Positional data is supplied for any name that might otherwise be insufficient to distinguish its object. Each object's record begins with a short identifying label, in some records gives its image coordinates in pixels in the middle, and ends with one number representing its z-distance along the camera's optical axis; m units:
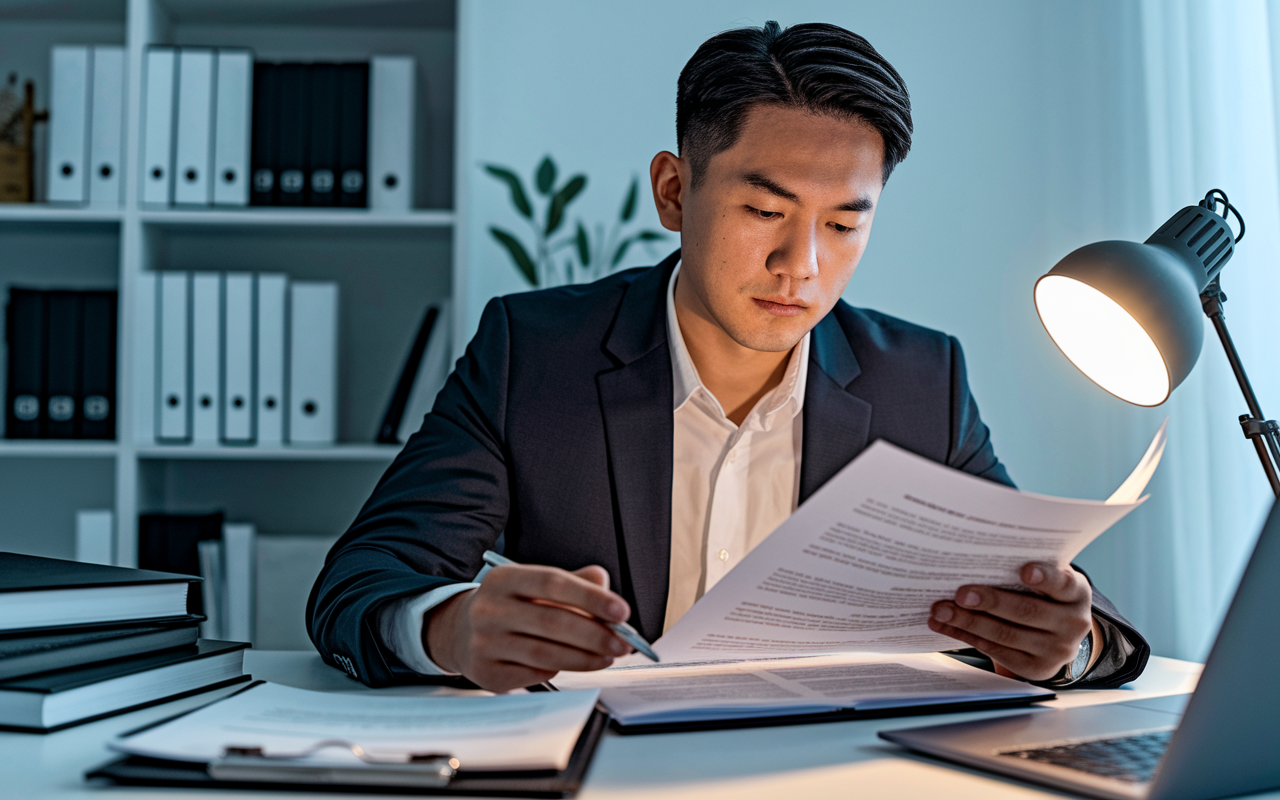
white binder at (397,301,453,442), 2.13
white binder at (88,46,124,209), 2.02
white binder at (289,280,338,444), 2.05
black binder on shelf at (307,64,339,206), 2.03
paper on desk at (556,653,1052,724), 0.68
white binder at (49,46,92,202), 2.01
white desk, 0.54
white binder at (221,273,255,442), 2.03
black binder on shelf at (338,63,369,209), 2.04
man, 1.08
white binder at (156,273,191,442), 2.02
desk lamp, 0.78
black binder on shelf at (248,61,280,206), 2.03
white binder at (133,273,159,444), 2.00
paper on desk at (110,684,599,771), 0.53
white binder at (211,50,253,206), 2.03
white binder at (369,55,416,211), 2.05
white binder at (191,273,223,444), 2.02
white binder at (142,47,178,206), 2.01
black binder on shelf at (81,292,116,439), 2.02
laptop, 0.49
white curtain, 1.77
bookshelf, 2.26
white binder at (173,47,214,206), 2.02
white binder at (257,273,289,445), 2.04
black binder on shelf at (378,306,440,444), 2.13
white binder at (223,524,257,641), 2.06
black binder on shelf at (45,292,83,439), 2.02
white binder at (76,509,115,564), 2.04
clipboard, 0.51
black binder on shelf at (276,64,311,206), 2.03
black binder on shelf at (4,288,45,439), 2.00
